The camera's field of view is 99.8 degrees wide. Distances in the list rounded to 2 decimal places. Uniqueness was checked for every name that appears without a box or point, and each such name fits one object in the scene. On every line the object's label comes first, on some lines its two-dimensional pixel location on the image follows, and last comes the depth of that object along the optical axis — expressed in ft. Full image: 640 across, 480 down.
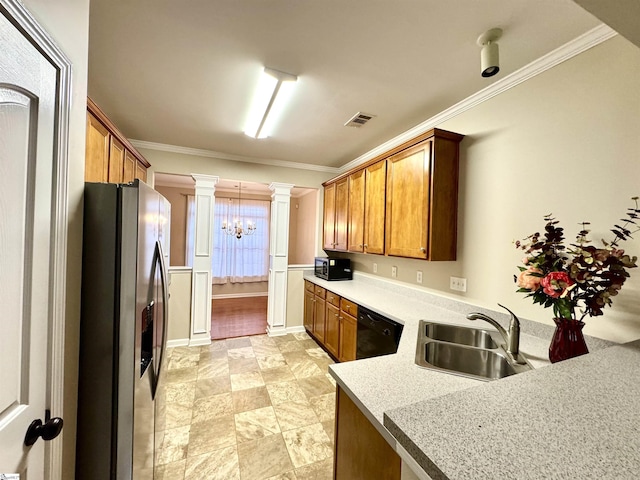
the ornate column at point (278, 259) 13.07
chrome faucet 4.38
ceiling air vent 8.11
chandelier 19.93
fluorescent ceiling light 6.26
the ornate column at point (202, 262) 11.75
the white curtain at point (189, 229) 19.06
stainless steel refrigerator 3.17
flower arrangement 3.77
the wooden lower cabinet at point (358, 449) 3.16
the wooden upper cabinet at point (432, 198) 7.14
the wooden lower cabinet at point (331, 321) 9.16
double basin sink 4.46
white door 2.18
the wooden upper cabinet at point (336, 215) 11.57
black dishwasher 6.94
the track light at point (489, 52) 4.88
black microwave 12.14
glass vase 3.98
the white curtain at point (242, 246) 20.38
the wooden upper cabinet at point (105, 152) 6.03
